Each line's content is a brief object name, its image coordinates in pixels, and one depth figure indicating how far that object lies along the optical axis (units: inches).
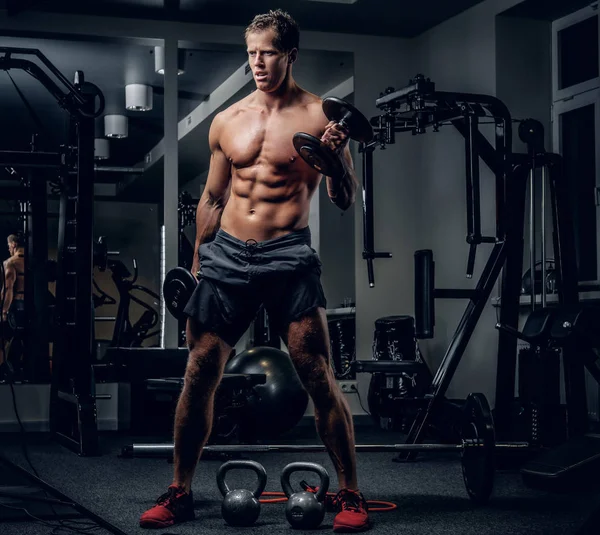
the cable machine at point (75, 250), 182.9
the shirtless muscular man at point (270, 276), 107.7
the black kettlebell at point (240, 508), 108.0
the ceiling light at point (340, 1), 233.6
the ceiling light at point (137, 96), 332.2
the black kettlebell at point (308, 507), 105.9
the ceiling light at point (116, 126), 383.6
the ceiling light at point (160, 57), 268.0
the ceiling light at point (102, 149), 420.9
